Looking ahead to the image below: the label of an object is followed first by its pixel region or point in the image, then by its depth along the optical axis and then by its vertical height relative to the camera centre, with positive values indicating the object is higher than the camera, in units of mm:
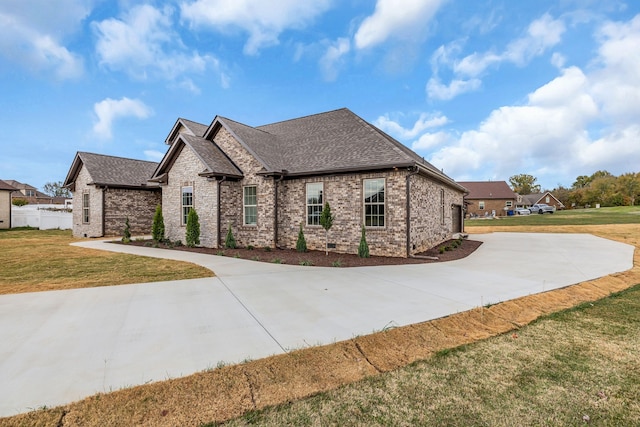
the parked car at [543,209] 48406 +338
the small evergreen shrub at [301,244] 12234 -1379
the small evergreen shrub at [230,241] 13188 -1335
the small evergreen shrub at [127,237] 15485 -1333
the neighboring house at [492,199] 51406 +2220
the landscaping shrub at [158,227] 14719 -729
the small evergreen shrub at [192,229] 13336 -765
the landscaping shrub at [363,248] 11031 -1416
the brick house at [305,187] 11219 +1155
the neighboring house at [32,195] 62750 +4427
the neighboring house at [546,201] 66000 +2390
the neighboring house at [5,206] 26297 +748
